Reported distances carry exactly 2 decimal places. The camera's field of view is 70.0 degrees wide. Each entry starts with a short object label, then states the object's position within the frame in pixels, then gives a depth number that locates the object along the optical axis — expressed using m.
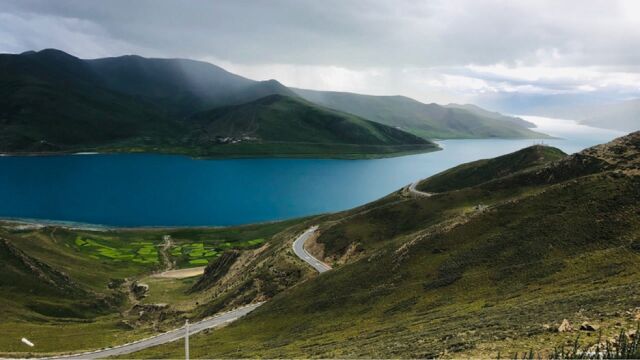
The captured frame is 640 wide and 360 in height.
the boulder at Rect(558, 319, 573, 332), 24.39
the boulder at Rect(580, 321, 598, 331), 23.77
